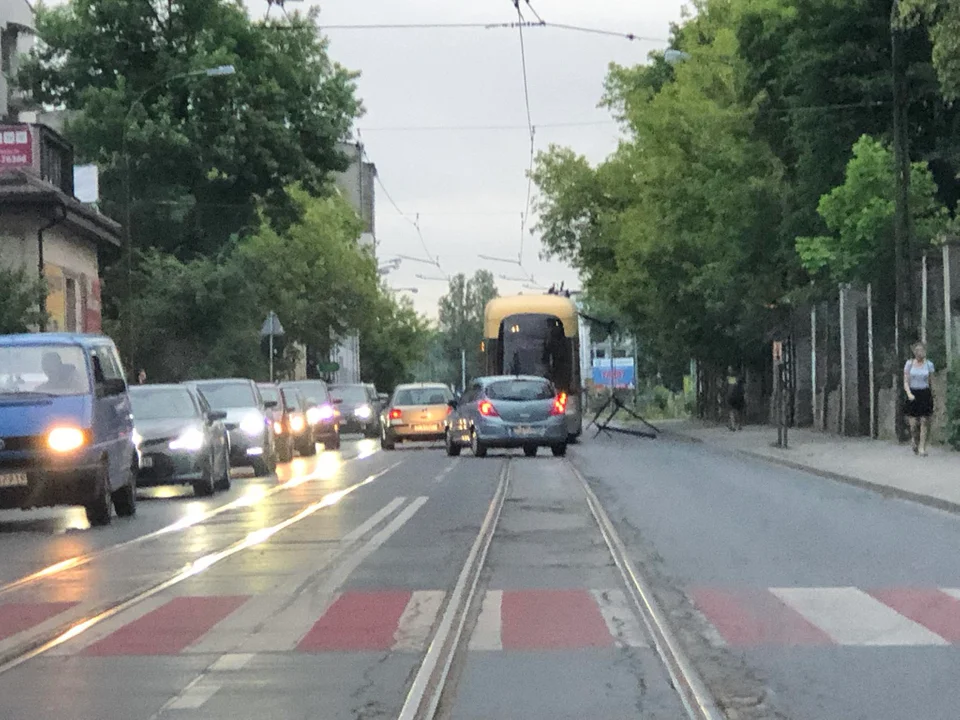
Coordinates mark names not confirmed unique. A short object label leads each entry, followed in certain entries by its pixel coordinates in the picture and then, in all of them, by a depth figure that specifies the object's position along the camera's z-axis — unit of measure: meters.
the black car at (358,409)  57.56
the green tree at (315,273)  59.00
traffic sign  53.81
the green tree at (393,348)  114.81
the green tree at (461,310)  188.50
